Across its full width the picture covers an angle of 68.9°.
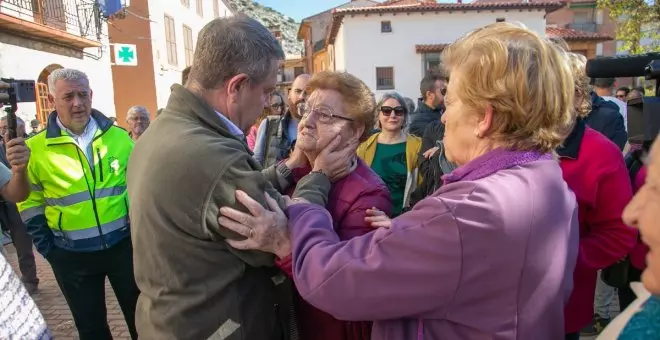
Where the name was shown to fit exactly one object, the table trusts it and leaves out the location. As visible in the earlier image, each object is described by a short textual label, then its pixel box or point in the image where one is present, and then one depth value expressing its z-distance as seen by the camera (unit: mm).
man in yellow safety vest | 3148
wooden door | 10852
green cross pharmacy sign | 12031
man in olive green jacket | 1388
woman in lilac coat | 1098
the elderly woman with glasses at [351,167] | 1771
